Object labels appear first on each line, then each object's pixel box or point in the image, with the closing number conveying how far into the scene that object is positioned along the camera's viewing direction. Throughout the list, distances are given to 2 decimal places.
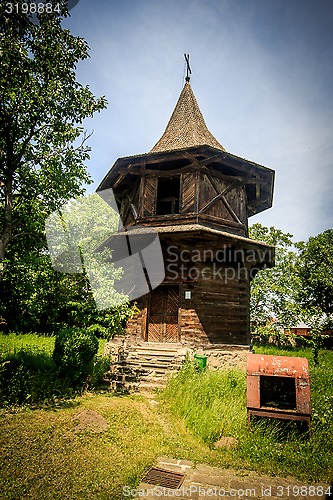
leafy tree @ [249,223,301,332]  25.77
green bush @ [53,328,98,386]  8.98
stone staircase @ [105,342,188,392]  9.27
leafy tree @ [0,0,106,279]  8.05
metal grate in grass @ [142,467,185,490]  4.23
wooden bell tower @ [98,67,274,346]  11.96
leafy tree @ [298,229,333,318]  31.16
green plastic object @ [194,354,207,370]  10.45
